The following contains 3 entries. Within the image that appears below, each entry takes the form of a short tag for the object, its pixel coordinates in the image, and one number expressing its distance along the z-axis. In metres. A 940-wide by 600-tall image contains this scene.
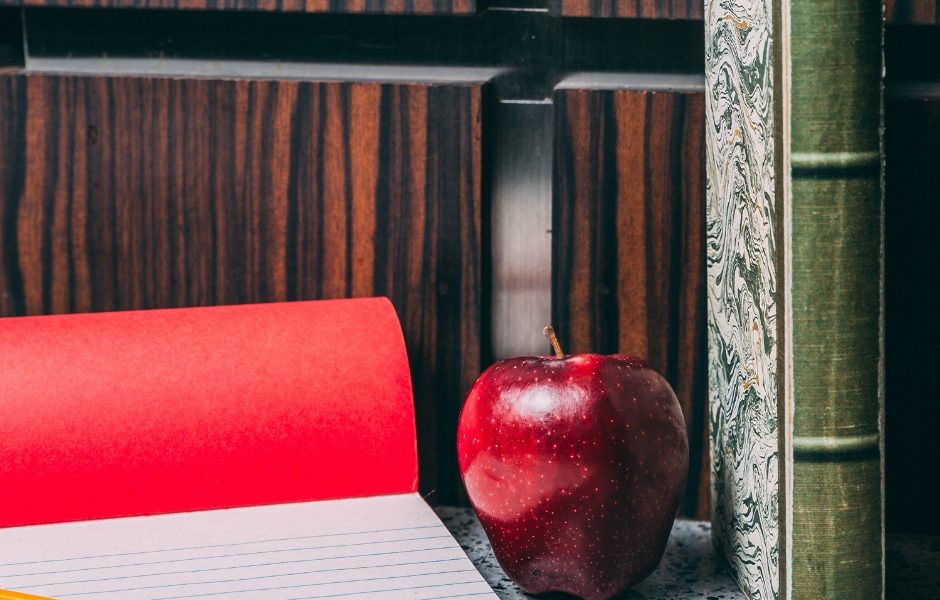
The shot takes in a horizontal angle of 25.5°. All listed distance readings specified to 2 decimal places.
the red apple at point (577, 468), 0.65
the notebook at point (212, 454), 0.66
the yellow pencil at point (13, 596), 0.62
